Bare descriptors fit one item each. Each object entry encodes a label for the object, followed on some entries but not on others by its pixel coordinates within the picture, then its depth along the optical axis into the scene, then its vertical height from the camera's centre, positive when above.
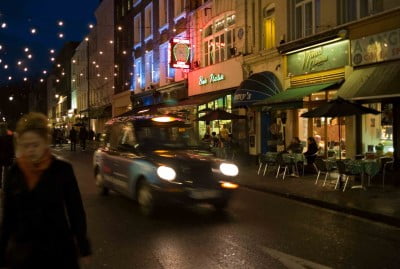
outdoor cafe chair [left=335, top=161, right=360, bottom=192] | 13.14 -1.18
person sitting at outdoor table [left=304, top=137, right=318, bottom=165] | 16.48 -0.82
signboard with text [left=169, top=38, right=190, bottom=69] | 28.47 +4.20
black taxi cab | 9.55 -0.78
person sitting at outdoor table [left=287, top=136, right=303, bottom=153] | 16.98 -0.70
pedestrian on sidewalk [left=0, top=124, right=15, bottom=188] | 11.17 -0.49
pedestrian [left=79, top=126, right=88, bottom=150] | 37.62 -0.59
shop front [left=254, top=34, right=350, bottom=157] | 16.59 +1.13
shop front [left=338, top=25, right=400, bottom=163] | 13.84 +1.01
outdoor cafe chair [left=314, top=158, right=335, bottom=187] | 14.01 -1.14
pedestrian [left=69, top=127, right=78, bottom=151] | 36.44 -0.64
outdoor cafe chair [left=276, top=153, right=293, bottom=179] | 16.20 -1.15
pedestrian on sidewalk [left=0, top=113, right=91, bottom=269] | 3.22 -0.54
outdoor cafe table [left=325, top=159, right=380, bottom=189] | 13.04 -1.11
